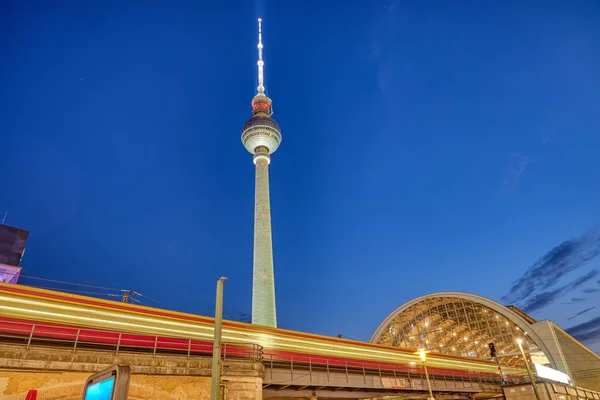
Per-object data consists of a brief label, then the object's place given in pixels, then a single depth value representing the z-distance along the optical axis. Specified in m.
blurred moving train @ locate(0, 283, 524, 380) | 15.16
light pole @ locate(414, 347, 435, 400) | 23.47
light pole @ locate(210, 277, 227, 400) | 10.48
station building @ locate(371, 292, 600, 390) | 52.66
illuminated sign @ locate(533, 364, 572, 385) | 36.62
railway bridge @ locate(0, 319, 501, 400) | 13.34
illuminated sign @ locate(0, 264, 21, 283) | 53.59
